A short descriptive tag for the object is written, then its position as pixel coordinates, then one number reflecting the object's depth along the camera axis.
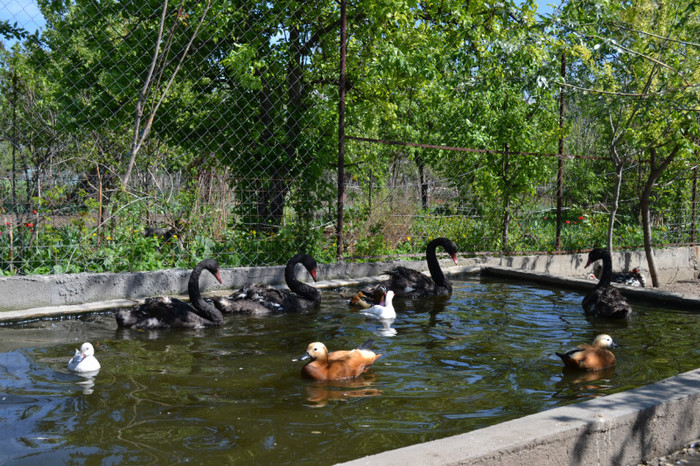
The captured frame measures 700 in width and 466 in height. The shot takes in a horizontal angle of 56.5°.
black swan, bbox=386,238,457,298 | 9.16
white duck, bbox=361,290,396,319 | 7.57
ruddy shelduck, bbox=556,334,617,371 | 5.39
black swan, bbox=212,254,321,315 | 7.85
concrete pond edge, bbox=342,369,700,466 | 3.21
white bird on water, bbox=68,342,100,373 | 5.16
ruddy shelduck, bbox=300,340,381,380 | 5.14
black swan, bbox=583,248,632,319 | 7.71
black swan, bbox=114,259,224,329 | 6.93
